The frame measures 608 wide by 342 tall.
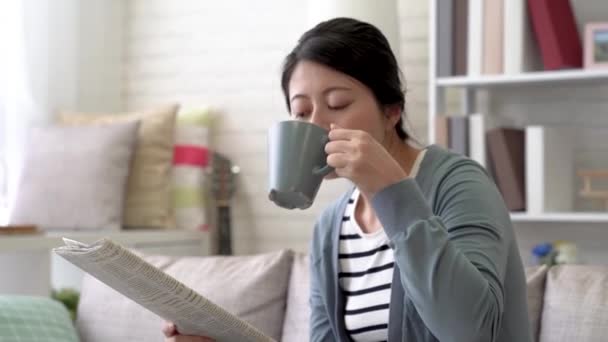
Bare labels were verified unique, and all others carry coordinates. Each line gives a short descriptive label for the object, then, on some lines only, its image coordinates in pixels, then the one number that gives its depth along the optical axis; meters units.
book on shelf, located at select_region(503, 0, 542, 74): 2.71
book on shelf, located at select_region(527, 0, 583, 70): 2.73
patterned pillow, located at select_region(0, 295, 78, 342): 1.89
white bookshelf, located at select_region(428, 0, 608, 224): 2.71
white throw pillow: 3.12
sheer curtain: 3.23
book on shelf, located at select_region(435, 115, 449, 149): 2.81
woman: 1.09
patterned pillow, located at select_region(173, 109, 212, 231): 3.36
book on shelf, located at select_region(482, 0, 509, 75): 2.75
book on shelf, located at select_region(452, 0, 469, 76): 2.81
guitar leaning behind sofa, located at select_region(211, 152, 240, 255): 3.37
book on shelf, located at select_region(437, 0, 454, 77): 2.81
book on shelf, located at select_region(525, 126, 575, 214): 2.73
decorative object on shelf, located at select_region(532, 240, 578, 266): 2.72
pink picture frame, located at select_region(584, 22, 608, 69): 2.72
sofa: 1.70
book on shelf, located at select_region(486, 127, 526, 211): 2.75
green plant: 2.78
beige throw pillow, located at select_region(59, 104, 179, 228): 3.28
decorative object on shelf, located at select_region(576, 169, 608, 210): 2.77
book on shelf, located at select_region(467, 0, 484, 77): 2.76
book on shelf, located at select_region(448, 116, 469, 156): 2.80
